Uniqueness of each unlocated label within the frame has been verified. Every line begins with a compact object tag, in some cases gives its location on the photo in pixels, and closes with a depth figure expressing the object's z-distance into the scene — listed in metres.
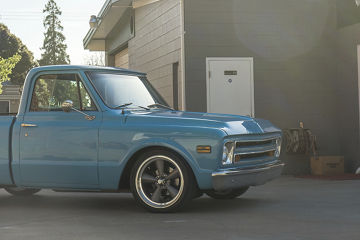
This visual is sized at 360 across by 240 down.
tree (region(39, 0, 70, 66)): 70.64
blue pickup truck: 7.82
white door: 14.20
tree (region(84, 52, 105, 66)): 53.85
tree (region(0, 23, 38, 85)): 54.59
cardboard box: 14.13
